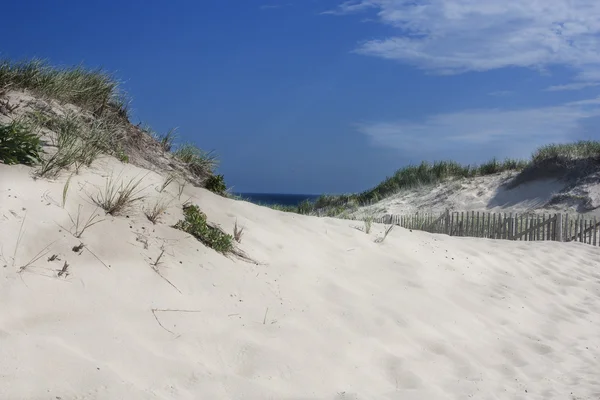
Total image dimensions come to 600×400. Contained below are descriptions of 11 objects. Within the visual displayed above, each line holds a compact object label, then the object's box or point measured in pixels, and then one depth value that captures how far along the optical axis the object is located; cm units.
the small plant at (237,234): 576
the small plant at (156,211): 518
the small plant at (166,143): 890
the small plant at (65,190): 455
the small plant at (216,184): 852
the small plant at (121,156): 646
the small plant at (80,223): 437
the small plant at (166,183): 588
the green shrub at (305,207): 2317
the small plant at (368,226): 784
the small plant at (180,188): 596
